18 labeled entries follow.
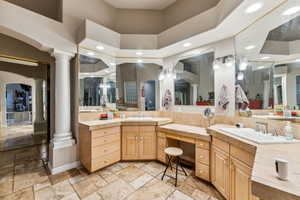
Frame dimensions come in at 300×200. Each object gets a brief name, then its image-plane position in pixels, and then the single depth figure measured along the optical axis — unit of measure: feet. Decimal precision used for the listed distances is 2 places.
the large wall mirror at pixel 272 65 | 5.17
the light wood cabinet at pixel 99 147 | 7.72
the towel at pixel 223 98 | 7.85
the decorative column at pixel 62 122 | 8.24
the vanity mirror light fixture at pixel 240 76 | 7.29
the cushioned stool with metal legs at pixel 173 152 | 7.04
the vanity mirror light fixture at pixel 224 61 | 7.59
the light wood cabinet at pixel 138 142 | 9.14
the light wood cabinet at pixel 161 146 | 8.83
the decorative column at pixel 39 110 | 15.39
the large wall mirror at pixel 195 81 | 8.75
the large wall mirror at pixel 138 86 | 11.04
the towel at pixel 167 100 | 10.75
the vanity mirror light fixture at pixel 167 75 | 10.58
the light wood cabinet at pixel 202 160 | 6.79
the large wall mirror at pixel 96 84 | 9.24
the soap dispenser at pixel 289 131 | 4.92
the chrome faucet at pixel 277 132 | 5.46
